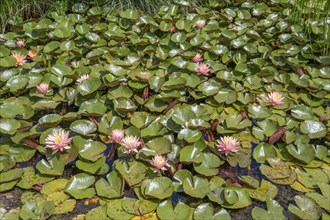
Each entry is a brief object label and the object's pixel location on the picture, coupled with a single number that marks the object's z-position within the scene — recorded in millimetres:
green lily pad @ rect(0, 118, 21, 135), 2066
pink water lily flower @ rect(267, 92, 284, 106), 2359
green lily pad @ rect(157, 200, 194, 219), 1686
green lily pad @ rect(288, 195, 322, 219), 1667
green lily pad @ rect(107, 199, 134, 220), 1700
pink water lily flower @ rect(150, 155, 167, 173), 1850
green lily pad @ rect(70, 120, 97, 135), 2104
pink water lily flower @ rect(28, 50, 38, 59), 2865
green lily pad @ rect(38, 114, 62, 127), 2105
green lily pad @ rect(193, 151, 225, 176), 1898
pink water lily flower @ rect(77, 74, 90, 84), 2469
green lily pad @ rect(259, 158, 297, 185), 1914
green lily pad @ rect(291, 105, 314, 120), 2258
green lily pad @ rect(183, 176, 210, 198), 1780
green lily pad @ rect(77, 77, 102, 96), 2354
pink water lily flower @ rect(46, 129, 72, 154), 1915
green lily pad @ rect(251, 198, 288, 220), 1687
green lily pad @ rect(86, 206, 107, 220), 1697
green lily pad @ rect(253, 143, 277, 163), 2035
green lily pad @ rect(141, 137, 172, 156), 1926
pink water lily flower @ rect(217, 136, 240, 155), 1963
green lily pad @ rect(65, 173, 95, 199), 1808
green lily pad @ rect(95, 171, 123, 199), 1802
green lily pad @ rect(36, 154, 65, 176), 1894
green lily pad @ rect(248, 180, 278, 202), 1813
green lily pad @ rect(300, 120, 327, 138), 2117
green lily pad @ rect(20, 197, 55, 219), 1650
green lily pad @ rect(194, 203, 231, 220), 1664
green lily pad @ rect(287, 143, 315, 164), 1983
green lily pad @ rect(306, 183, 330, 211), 1748
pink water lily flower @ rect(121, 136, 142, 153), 1922
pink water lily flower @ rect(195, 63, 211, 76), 2590
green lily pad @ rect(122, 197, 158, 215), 1723
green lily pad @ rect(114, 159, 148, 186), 1848
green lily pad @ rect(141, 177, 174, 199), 1755
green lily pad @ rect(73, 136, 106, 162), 1943
